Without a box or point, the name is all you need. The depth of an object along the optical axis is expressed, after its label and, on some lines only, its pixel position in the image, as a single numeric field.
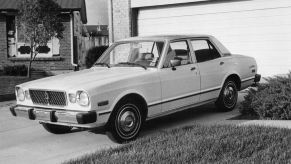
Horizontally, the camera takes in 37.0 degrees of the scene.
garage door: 12.73
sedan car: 5.91
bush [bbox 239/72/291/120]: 7.12
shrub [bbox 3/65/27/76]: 17.39
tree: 13.90
